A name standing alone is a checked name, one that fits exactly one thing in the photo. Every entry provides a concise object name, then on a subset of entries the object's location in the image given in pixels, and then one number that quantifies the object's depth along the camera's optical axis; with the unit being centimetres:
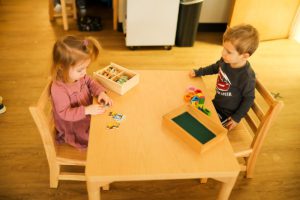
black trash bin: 291
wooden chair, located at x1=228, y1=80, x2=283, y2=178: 134
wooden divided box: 139
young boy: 146
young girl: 127
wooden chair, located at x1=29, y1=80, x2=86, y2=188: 117
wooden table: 104
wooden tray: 112
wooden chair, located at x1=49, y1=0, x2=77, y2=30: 327
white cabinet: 274
